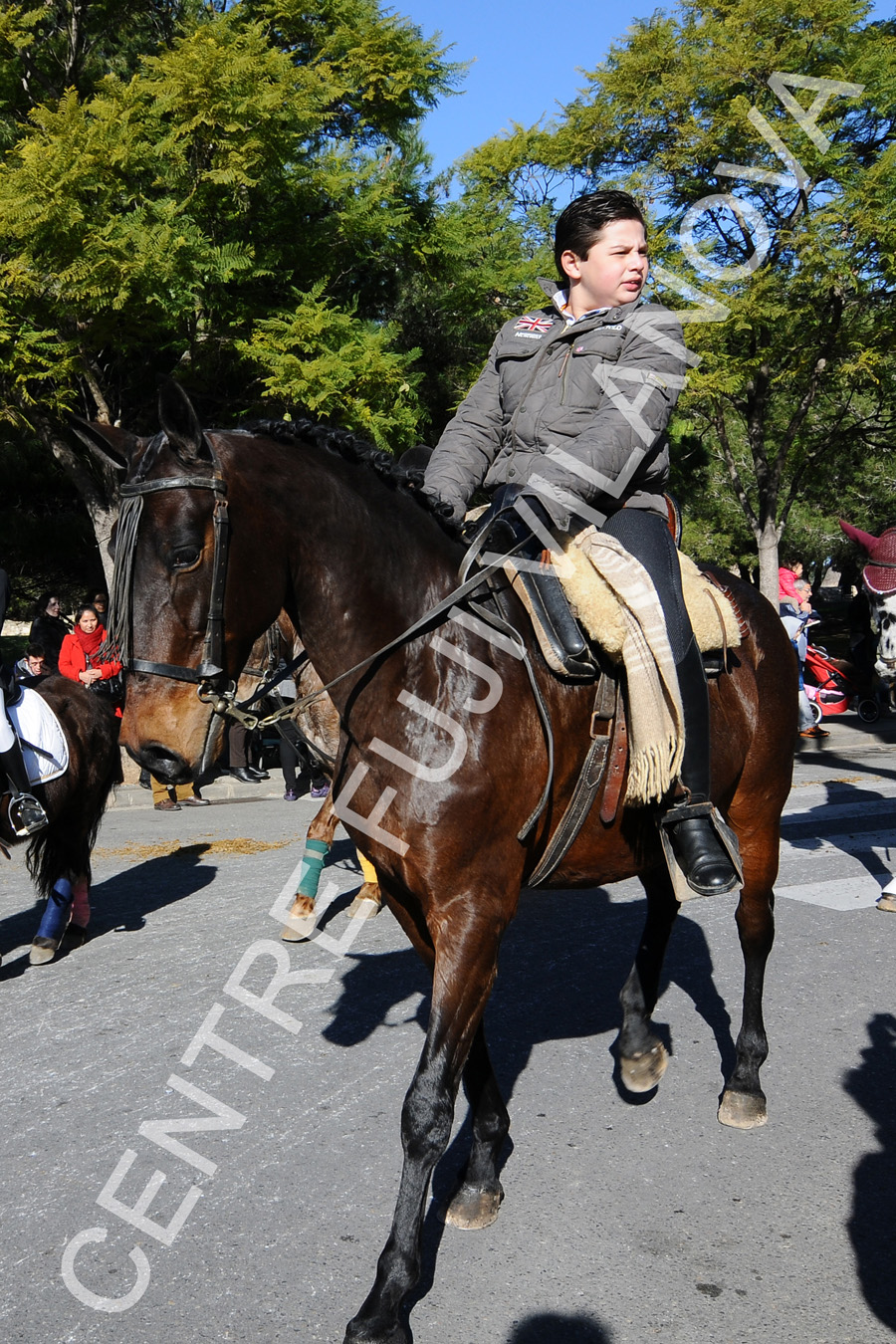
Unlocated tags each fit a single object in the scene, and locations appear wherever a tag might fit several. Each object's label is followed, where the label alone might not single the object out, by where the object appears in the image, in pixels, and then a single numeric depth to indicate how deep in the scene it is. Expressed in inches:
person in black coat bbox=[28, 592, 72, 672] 467.5
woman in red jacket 446.3
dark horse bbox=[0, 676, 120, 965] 260.5
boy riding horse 131.9
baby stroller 681.0
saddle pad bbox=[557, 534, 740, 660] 131.7
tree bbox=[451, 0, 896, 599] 569.9
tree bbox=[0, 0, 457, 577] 401.4
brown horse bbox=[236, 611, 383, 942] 219.1
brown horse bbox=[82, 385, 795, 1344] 109.4
